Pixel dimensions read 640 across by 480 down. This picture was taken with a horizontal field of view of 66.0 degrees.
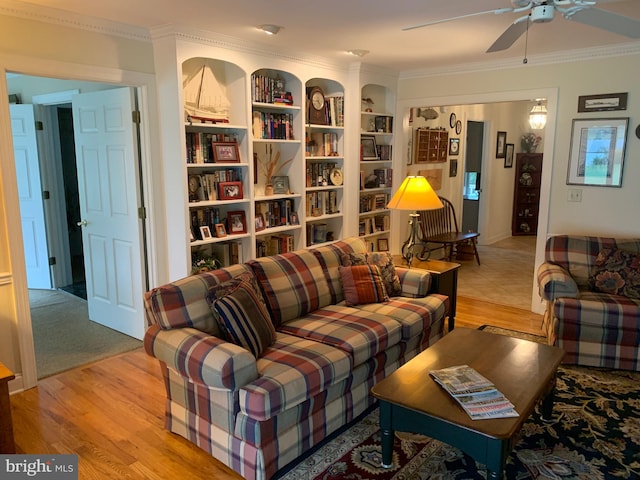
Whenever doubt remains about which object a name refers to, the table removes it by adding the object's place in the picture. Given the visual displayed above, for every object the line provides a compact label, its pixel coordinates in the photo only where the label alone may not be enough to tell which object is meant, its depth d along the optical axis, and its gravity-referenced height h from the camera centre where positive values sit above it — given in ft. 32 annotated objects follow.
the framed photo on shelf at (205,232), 12.73 -1.87
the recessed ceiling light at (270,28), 11.11 +2.94
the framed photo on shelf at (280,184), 14.88 -0.73
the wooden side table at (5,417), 7.34 -3.83
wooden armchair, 20.42 -3.05
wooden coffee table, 6.42 -3.38
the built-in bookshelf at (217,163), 12.56 -0.09
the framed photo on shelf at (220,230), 13.11 -1.86
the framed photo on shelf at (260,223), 14.15 -1.80
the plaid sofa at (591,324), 10.98 -3.66
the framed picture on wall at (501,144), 26.37 +0.85
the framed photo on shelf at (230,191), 13.01 -0.82
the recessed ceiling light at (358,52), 13.85 +3.02
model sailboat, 12.54 +1.59
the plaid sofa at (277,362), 7.22 -3.27
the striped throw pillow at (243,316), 8.14 -2.62
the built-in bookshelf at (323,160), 15.55 -0.01
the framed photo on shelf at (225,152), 12.76 +0.19
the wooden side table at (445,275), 12.89 -3.05
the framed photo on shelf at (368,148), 17.03 +0.40
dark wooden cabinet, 28.68 -1.93
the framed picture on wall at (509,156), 27.50 +0.22
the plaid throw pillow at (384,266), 11.68 -2.53
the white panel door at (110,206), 12.27 -1.22
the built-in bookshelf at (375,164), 17.30 -0.16
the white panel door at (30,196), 16.63 -1.29
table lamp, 12.64 -0.95
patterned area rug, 7.60 -4.76
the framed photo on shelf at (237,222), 13.44 -1.69
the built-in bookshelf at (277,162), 13.98 -0.08
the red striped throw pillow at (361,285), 11.08 -2.82
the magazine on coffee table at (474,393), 6.67 -3.31
